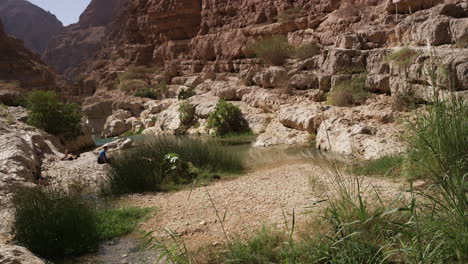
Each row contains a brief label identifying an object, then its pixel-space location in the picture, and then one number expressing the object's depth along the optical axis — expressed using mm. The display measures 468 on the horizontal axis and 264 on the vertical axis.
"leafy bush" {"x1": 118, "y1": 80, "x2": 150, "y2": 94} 33031
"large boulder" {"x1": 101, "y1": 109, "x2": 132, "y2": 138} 23719
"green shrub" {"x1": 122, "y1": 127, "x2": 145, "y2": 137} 22820
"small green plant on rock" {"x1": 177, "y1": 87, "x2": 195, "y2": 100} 24078
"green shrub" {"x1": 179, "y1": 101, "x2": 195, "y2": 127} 19594
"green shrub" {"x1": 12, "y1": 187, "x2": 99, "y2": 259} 4285
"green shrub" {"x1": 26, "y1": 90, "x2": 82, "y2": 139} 15539
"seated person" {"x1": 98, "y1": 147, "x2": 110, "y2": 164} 11015
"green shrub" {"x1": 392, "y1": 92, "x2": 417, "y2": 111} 10670
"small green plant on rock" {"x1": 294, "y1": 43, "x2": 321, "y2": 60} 19641
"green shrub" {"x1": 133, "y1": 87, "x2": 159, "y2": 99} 30609
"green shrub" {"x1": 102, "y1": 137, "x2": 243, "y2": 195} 7312
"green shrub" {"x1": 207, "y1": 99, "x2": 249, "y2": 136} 16703
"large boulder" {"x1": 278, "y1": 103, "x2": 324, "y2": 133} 12703
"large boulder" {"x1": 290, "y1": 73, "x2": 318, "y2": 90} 16516
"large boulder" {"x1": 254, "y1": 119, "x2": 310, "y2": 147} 12594
